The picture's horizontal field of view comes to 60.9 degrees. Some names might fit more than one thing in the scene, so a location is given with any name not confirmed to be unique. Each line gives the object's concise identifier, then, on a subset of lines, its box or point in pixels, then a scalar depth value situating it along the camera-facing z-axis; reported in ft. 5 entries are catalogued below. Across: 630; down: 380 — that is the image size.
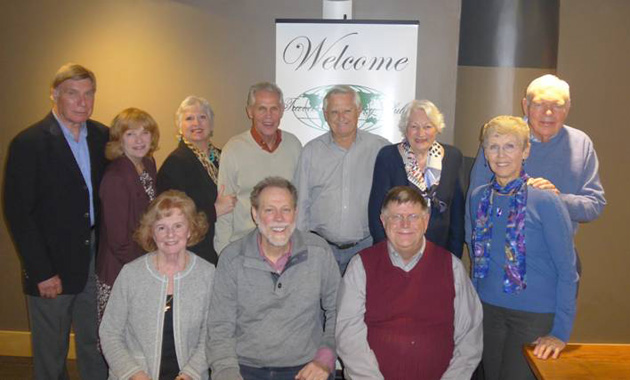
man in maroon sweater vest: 7.01
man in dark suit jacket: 8.36
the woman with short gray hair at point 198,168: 9.30
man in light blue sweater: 8.21
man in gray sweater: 7.14
